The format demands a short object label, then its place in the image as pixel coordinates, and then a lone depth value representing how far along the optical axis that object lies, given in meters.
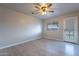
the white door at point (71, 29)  2.88
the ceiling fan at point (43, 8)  1.81
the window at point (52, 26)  3.72
